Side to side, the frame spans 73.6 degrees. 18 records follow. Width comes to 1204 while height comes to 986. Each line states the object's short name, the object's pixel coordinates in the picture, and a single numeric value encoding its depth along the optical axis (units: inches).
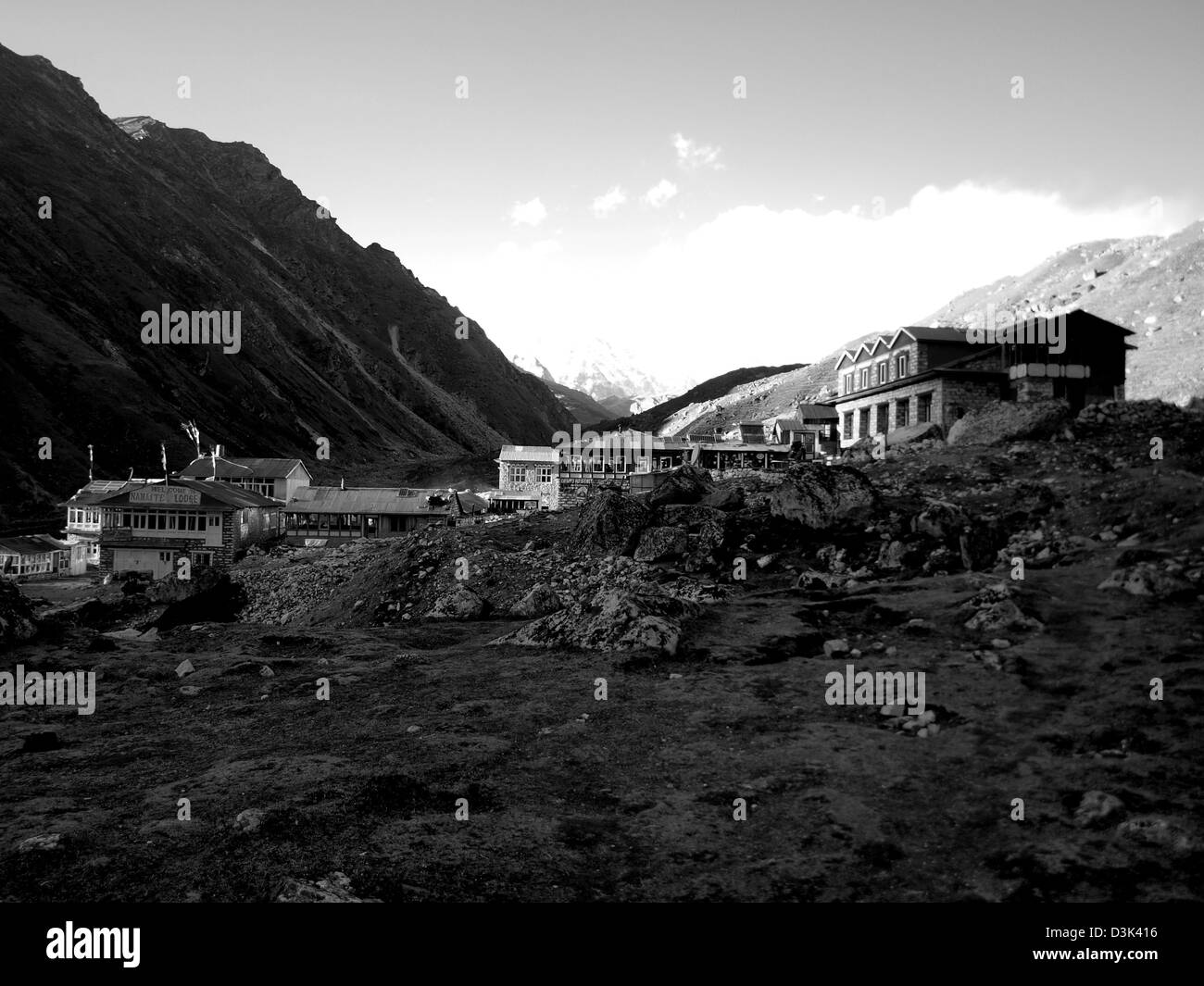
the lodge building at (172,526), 2608.3
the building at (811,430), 2815.0
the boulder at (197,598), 1784.0
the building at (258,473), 3841.0
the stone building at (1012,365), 2039.9
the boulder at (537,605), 1294.3
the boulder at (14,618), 1146.0
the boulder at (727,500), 1654.8
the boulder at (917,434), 2038.6
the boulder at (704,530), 1434.1
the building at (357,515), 2950.3
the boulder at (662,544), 1498.5
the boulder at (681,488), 1731.1
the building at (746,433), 3789.4
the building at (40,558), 2915.8
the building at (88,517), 3309.5
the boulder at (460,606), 1350.9
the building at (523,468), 4008.6
